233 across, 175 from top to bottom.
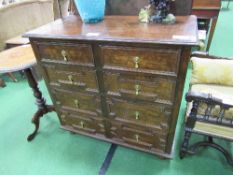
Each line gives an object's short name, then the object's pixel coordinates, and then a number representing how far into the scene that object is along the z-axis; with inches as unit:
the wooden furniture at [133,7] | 48.6
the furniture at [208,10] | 91.6
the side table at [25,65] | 55.7
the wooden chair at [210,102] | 44.9
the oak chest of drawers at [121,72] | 39.1
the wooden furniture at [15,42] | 104.0
